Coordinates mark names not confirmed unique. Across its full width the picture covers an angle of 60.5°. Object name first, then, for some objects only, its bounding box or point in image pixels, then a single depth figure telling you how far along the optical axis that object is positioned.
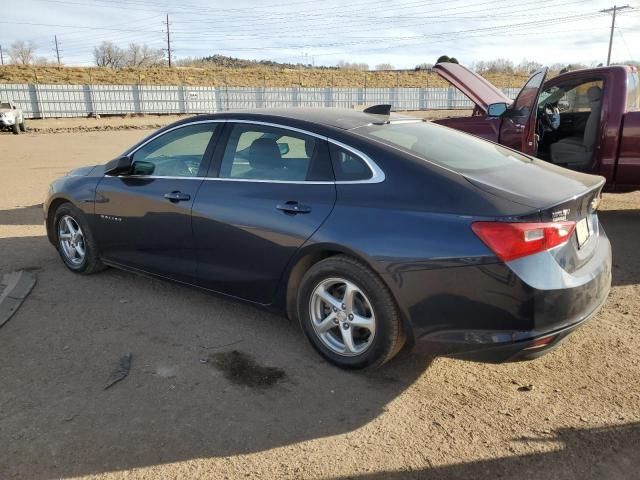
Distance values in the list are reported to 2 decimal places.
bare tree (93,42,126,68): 91.94
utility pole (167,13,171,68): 83.75
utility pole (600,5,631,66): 67.56
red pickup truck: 6.51
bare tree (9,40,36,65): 97.19
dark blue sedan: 2.87
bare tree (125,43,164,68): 92.81
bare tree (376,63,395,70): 95.19
